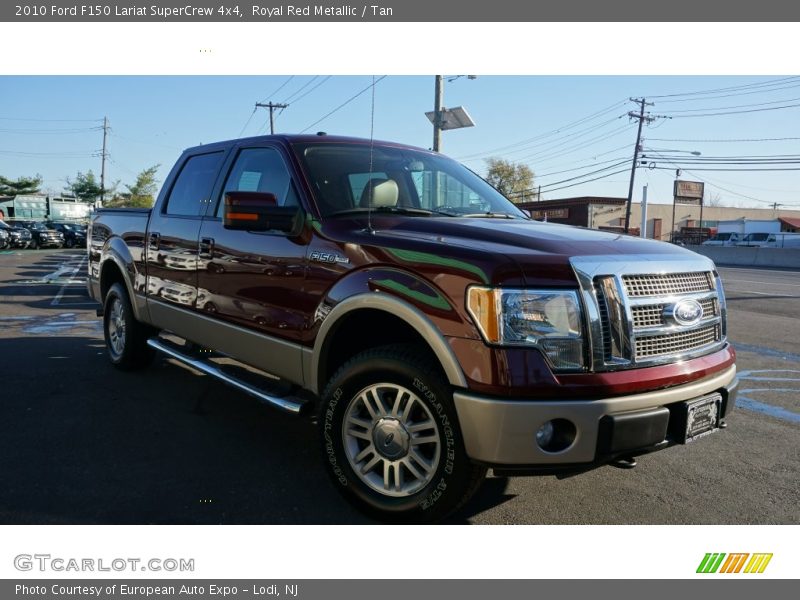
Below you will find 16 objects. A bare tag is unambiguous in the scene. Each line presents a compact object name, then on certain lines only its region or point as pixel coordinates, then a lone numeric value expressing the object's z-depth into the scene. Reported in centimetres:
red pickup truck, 251
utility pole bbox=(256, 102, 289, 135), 4088
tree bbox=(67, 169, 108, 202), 6125
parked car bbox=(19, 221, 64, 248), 3888
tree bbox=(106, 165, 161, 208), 5175
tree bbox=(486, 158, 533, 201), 6391
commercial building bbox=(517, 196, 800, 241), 5128
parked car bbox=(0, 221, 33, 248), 3591
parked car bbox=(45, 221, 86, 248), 4191
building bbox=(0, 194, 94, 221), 5531
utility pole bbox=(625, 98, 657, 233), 5117
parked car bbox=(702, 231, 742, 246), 5247
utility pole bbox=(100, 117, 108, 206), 5916
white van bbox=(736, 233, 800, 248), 4575
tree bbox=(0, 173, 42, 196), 6294
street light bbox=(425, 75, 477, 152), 999
